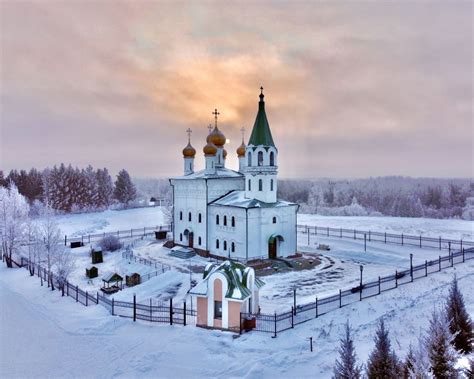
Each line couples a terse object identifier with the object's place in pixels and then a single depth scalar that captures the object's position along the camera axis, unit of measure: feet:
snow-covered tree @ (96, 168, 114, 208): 268.62
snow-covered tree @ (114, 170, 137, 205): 284.82
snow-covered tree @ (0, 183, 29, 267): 100.73
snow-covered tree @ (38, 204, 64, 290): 82.43
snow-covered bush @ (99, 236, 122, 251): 118.73
